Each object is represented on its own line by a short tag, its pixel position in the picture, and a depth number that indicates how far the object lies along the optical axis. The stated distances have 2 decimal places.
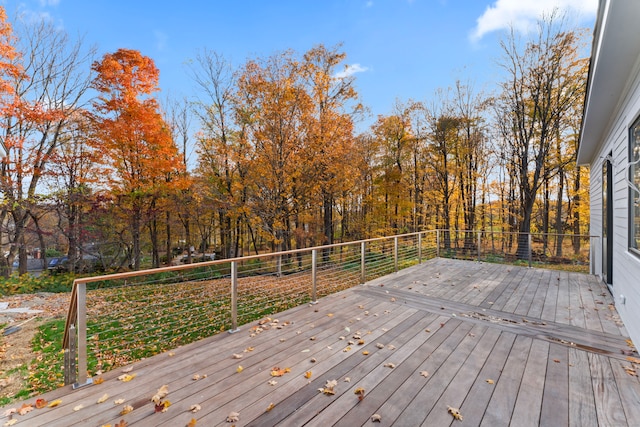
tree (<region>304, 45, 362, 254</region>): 9.56
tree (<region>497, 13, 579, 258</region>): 10.01
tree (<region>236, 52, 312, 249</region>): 8.84
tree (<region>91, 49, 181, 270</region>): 9.63
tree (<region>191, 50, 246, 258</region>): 10.88
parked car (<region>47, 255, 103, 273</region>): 12.10
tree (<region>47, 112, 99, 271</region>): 9.99
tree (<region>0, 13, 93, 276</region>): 9.11
